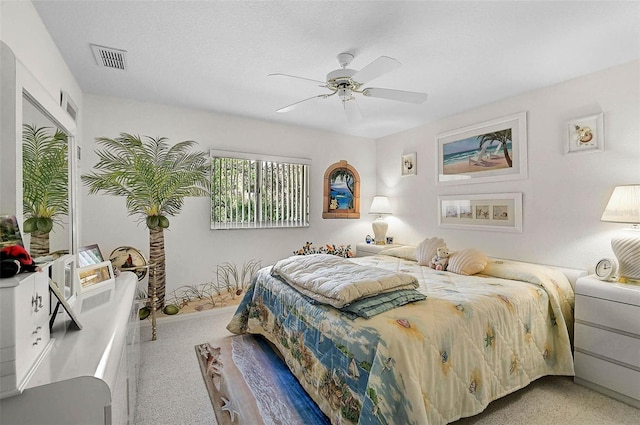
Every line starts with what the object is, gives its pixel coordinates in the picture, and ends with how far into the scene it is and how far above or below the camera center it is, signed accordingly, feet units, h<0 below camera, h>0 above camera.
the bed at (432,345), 4.80 -2.61
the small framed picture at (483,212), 10.59 +0.04
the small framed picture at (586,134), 8.56 +2.30
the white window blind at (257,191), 12.87 +1.05
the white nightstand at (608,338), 6.59 -2.93
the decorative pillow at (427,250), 10.97 -1.37
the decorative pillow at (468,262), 9.34 -1.57
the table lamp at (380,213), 15.25 +0.01
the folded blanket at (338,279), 6.01 -1.49
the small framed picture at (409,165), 14.35 +2.35
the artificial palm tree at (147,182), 10.55 +1.12
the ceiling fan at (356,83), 6.51 +3.15
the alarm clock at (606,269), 7.35 -1.40
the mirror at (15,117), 3.89 +1.39
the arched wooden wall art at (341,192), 15.64 +1.16
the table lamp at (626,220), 7.22 -0.19
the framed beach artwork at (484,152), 10.49 +2.34
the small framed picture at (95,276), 5.82 -1.28
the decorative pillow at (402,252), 12.17 -1.65
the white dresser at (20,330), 2.46 -1.05
